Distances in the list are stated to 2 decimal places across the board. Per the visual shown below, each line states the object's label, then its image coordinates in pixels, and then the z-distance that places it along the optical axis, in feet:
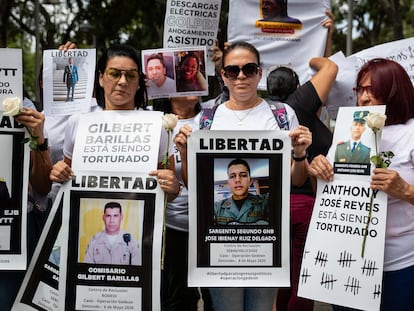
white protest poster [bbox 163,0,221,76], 16.63
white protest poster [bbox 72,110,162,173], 11.82
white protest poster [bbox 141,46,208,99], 14.46
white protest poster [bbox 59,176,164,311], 11.59
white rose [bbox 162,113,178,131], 11.48
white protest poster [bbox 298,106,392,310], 11.12
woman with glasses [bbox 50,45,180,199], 11.62
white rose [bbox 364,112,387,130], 10.80
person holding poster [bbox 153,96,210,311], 13.19
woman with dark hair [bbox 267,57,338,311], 13.43
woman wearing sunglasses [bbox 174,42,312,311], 11.80
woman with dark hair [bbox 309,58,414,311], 11.03
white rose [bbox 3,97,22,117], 11.30
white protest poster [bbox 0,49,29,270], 11.83
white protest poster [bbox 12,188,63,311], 11.84
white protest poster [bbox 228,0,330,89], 17.67
